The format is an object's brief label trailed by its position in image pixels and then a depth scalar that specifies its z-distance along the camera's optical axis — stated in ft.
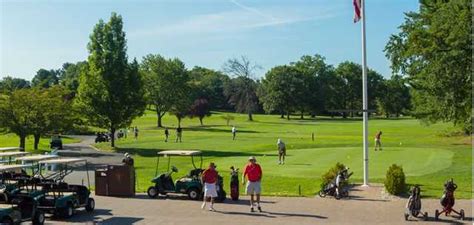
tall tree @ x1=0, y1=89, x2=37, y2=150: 143.43
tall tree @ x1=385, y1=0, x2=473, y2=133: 107.14
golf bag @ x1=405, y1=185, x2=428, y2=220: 55.31
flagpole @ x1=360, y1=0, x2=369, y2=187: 76.41
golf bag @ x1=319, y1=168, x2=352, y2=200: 69.62
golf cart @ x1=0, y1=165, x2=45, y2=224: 52.65
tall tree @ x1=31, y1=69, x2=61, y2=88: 597.89
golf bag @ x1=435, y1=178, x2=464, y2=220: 55.77
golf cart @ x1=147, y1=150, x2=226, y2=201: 70.59
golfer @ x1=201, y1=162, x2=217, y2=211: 62.90
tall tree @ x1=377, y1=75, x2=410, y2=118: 474.49
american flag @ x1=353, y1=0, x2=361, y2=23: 76.79
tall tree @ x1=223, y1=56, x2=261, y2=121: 458.91
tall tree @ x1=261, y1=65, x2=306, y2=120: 446.60
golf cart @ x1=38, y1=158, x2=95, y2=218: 59.31
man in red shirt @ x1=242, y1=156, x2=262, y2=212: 62.23
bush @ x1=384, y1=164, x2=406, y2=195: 69.36
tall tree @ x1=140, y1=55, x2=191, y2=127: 324.19
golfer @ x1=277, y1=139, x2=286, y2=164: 114.22
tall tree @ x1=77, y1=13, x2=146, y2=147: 172.55
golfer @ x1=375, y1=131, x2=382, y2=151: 146.44
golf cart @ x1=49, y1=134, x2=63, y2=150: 171.94
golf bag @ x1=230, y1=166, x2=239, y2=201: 69.72
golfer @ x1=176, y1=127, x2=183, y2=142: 202.95
